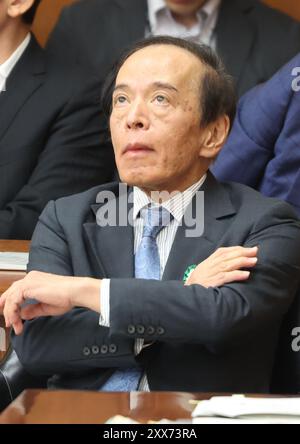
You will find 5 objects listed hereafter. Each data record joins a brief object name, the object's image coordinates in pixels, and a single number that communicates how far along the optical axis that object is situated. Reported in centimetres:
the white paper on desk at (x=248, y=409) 242
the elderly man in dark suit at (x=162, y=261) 309
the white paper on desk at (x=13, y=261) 407
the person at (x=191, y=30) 589
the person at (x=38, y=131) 517
